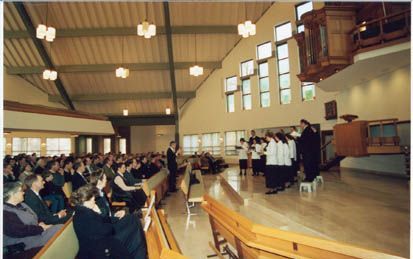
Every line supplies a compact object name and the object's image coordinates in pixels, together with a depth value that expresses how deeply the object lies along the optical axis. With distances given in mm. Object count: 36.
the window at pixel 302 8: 10791
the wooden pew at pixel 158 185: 4944
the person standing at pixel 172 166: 7253
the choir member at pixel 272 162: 5488
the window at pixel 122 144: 17422
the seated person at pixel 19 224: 2568
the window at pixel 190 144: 15453
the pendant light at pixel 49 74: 10773
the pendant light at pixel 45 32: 8461
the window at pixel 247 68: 13141
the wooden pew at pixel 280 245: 1608
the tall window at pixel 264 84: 12625
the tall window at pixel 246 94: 13445
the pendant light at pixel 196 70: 10606
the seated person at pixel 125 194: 5219
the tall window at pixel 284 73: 11820
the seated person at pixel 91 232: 2516
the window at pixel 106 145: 16594
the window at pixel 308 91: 10973
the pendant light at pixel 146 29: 8195
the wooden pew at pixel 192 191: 5180
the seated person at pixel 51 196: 4859
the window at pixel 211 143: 14695
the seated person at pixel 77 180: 5520
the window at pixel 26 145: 12969
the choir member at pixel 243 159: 9289
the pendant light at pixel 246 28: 8544
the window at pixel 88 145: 16344
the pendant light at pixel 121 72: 10484
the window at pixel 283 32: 11611
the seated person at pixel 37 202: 3392
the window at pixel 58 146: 14391
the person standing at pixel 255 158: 8295
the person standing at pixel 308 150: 5277
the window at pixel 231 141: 13938
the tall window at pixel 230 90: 13875
